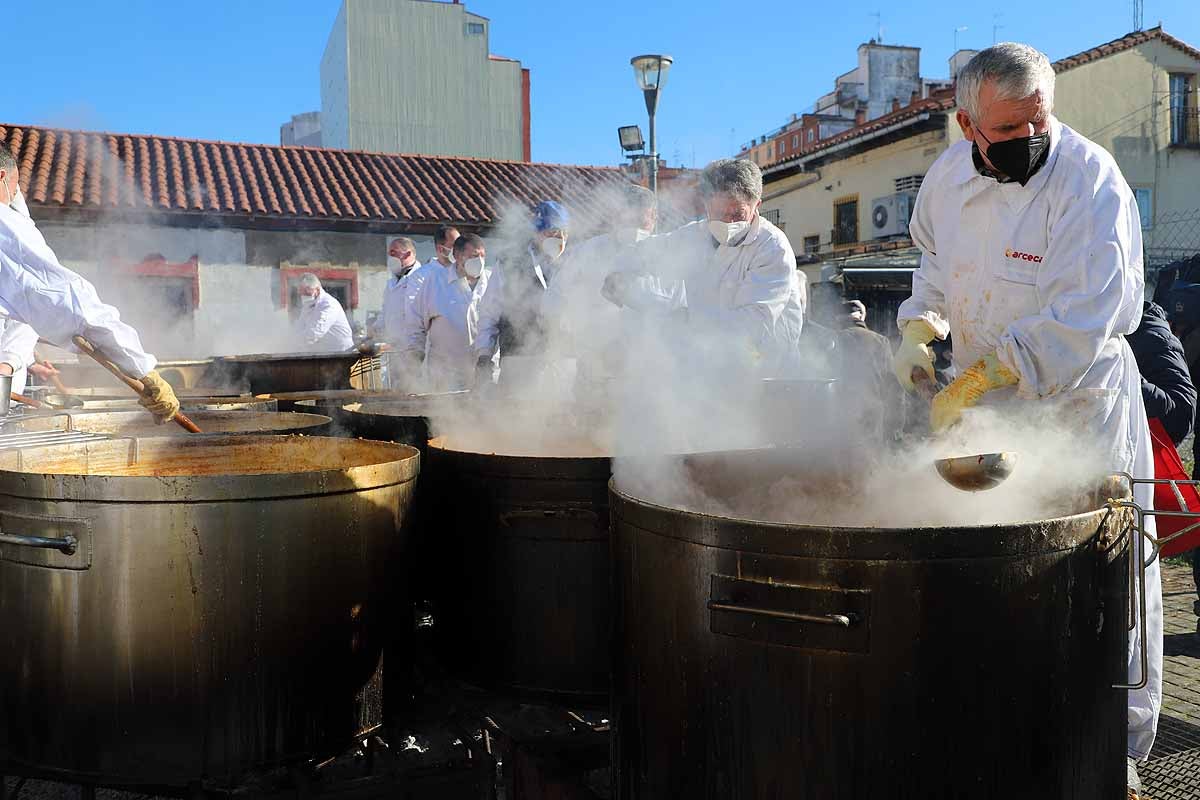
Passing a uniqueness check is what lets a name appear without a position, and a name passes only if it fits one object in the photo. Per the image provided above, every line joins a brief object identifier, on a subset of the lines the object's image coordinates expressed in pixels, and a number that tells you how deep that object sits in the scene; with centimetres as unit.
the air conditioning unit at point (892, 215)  2256
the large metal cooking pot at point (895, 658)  155
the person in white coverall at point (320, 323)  1088
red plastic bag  340
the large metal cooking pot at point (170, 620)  211
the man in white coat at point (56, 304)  321
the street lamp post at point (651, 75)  906
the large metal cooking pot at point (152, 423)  336
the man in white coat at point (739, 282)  425
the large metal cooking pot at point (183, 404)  424
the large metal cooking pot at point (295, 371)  602
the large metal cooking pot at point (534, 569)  252
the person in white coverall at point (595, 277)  552
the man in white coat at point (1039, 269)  235
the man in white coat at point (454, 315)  911
